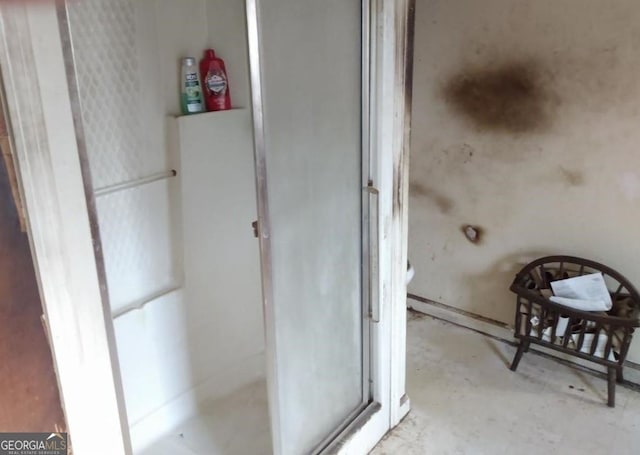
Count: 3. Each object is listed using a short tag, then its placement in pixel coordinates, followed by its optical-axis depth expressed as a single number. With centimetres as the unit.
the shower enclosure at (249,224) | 133
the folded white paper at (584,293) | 213
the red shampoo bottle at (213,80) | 193
